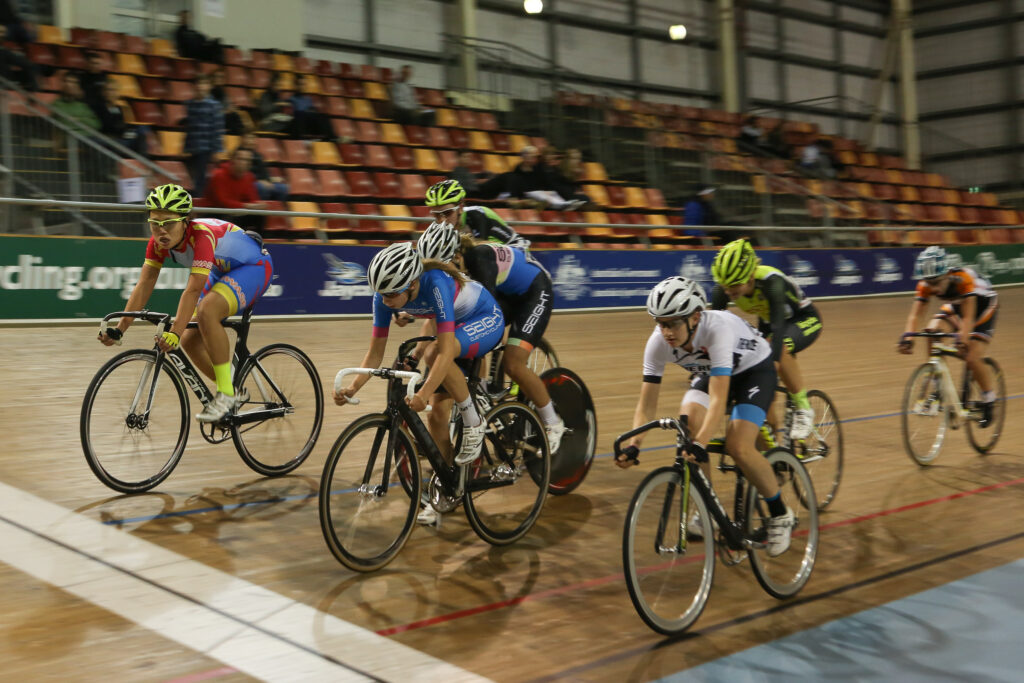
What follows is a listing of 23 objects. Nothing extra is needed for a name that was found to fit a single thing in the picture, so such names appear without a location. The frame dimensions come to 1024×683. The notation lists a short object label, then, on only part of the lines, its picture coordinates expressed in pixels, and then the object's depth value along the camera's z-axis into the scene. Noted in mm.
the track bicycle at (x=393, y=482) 3896
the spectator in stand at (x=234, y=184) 9172
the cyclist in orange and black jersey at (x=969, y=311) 6445
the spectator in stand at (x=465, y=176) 11633
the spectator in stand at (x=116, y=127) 9633
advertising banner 8375
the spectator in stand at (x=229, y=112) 10414
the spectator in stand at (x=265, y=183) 10648
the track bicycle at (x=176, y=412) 4875
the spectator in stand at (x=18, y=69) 9477
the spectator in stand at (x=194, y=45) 12555
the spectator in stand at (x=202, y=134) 9797
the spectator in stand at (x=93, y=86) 9664
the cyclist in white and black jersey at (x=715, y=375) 3670
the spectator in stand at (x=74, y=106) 9414
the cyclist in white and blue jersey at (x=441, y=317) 3969
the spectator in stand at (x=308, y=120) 12297
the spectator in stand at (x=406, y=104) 14578
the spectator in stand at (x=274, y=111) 12031
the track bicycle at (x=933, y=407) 6277
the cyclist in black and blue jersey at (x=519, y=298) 5059
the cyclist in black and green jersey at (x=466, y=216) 5652
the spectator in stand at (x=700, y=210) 14570
